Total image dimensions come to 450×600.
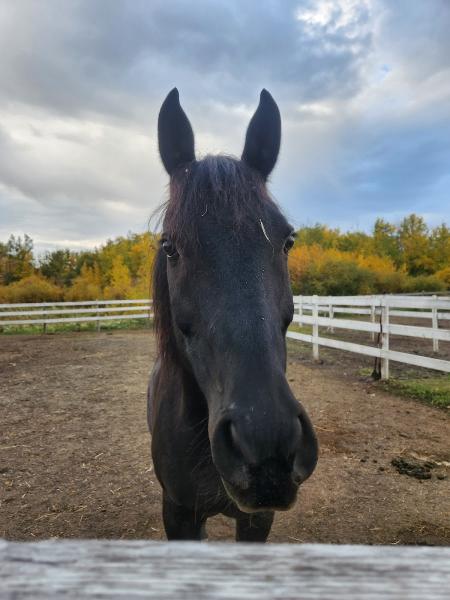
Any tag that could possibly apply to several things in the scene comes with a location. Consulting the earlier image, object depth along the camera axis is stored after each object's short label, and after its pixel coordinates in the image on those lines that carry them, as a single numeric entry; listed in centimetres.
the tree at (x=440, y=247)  4800
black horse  132
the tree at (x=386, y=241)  5131
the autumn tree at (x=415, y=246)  4934
